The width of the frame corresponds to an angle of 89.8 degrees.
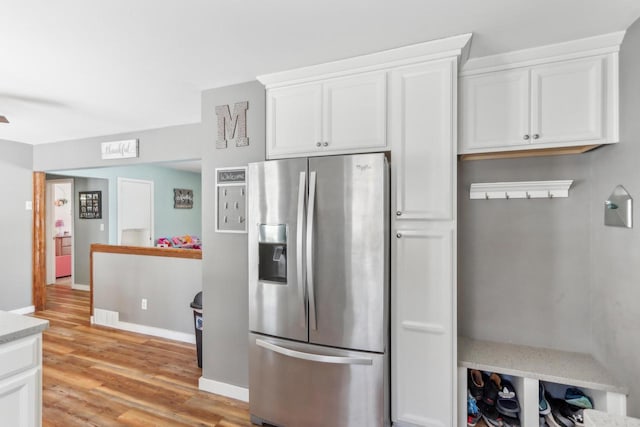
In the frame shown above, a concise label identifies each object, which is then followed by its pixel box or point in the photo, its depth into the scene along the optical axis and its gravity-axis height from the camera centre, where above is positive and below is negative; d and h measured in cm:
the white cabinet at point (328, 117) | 204 +63
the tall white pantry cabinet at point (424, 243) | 188 -19
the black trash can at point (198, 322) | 308 -108
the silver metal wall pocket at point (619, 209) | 165 +2
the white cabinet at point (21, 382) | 138 -77
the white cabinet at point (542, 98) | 181 +68
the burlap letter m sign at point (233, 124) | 248 +68
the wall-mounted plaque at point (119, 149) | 384 +75
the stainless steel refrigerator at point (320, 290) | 186 -48
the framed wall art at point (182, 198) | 748 +30
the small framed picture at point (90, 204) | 595 +12
